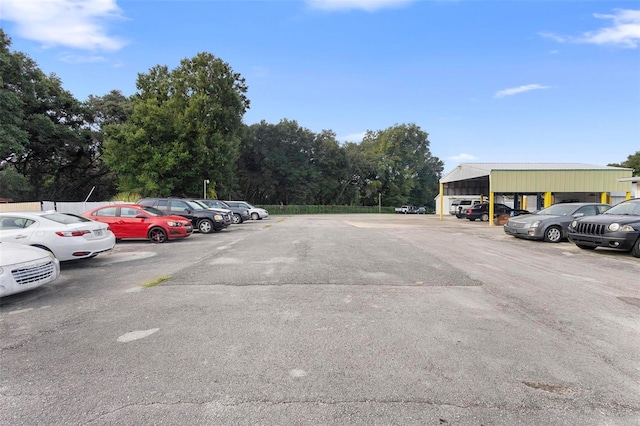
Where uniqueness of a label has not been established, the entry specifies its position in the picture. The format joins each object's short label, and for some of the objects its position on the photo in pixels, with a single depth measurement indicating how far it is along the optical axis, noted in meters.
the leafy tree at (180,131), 36.62
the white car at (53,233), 7.83
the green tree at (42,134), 28.62
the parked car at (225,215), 18.73
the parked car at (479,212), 29.88
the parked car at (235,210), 25.11
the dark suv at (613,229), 10.02
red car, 13.18
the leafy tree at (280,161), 59.50
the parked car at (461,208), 32.73
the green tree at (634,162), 52.37
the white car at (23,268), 5.33
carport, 22.45
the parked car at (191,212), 17.34
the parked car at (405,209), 65.43
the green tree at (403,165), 74.19
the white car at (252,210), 28.85
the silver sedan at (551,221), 13.79
